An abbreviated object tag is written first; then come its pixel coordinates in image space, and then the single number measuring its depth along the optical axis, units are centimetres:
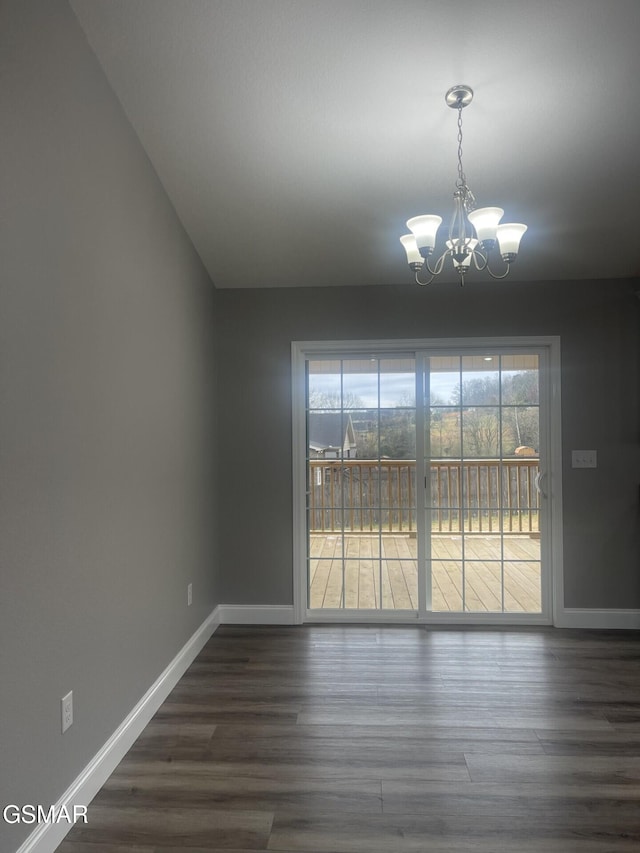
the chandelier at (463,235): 207
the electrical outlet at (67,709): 179
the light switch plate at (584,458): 370
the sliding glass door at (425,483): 381
